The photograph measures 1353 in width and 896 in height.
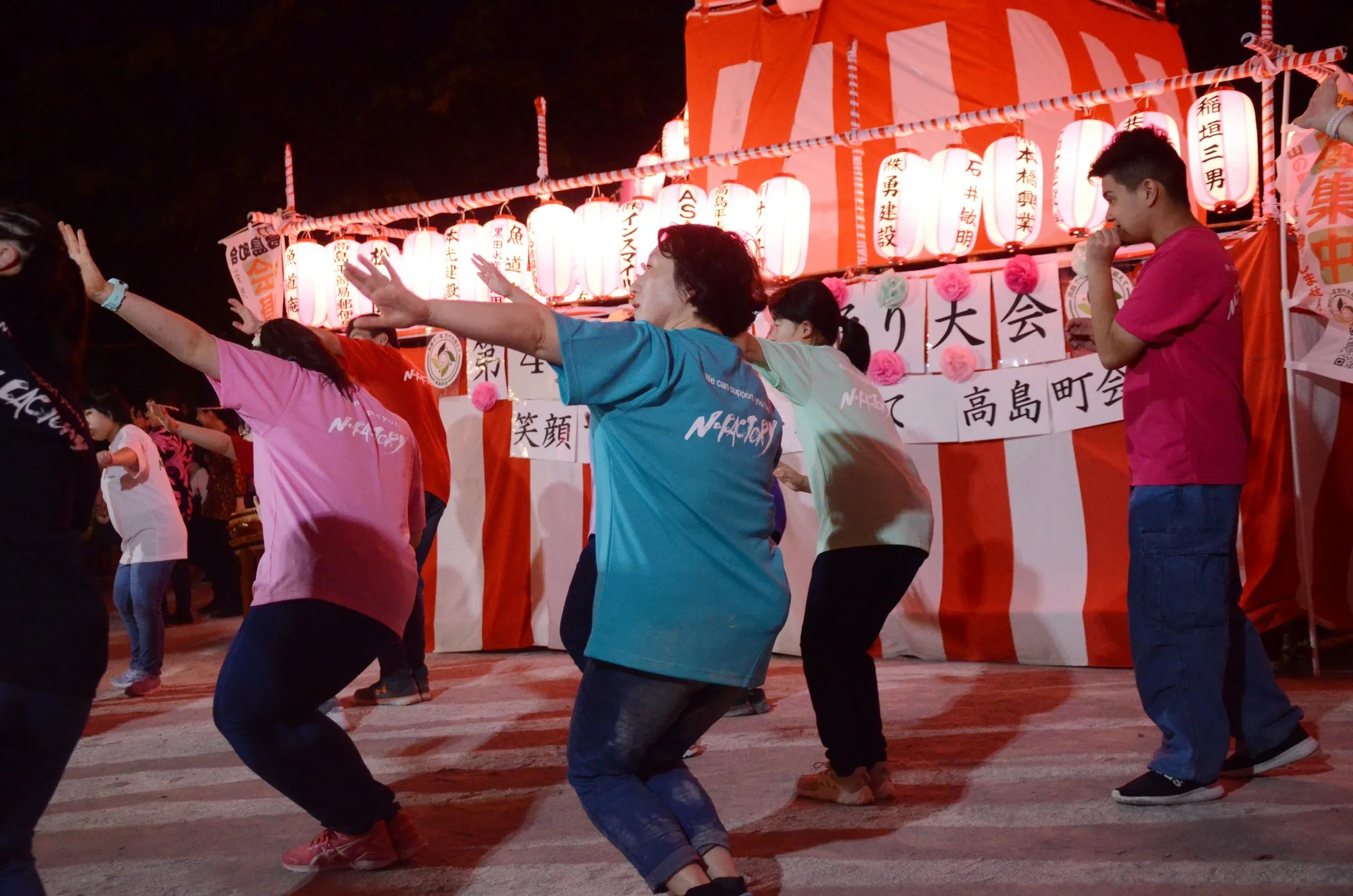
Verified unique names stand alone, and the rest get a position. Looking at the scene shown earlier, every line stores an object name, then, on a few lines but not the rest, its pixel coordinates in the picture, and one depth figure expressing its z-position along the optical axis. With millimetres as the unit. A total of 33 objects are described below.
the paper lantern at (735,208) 7734
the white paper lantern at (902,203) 7168
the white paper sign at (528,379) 7977
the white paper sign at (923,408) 6922
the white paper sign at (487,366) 8141
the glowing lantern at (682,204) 7801
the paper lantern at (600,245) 8055
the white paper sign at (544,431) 7848
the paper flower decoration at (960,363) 6781
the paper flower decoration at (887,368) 6965
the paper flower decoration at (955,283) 6883
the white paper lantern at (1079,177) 6641
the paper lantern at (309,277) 9242
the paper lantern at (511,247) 8586
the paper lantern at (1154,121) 6363
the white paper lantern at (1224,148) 6215
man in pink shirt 3557
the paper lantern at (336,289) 9117
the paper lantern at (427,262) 8844
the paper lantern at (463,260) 8719
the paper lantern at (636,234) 7910
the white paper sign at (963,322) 6840
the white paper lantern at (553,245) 8227
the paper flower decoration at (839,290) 7133
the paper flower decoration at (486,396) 8141
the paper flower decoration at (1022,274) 6664
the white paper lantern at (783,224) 7598
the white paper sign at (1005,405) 6660
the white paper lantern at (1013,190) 6832
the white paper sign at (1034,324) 6617
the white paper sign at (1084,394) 6383
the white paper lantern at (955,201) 7027
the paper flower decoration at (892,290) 7035
